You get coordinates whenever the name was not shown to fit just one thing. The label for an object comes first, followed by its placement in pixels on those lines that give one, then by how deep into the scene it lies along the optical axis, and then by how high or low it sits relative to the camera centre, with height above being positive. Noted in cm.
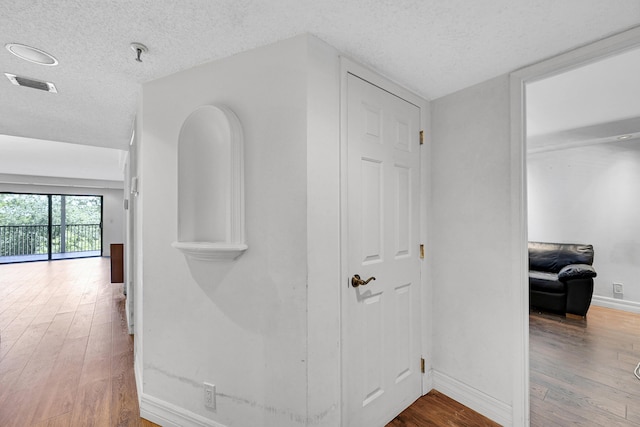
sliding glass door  894 -31
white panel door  174 -27
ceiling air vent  198 +91
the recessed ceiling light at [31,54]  161 +90
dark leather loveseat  379 -86
